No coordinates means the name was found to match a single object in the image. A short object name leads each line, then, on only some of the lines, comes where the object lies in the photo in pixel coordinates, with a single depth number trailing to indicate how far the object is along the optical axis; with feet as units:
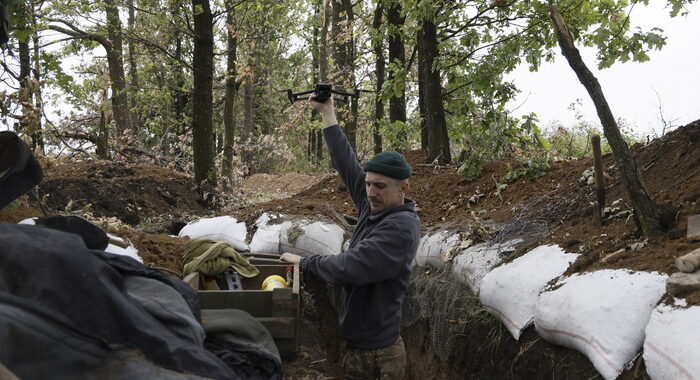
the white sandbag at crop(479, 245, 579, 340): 12.94
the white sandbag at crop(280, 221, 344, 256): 19.66
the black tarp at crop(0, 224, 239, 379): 5.90
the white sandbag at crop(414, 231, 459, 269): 17.52
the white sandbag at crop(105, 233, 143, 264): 12.55
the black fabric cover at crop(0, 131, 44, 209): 8.18
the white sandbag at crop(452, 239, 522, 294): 15.39
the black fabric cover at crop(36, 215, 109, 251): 8.39
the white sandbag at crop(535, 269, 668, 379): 9.95
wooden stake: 14.88
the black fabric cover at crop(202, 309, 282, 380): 8.42
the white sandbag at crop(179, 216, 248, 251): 20.34
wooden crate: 11.23
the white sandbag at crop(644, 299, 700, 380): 8.30
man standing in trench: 10.28
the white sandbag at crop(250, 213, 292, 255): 20.04
